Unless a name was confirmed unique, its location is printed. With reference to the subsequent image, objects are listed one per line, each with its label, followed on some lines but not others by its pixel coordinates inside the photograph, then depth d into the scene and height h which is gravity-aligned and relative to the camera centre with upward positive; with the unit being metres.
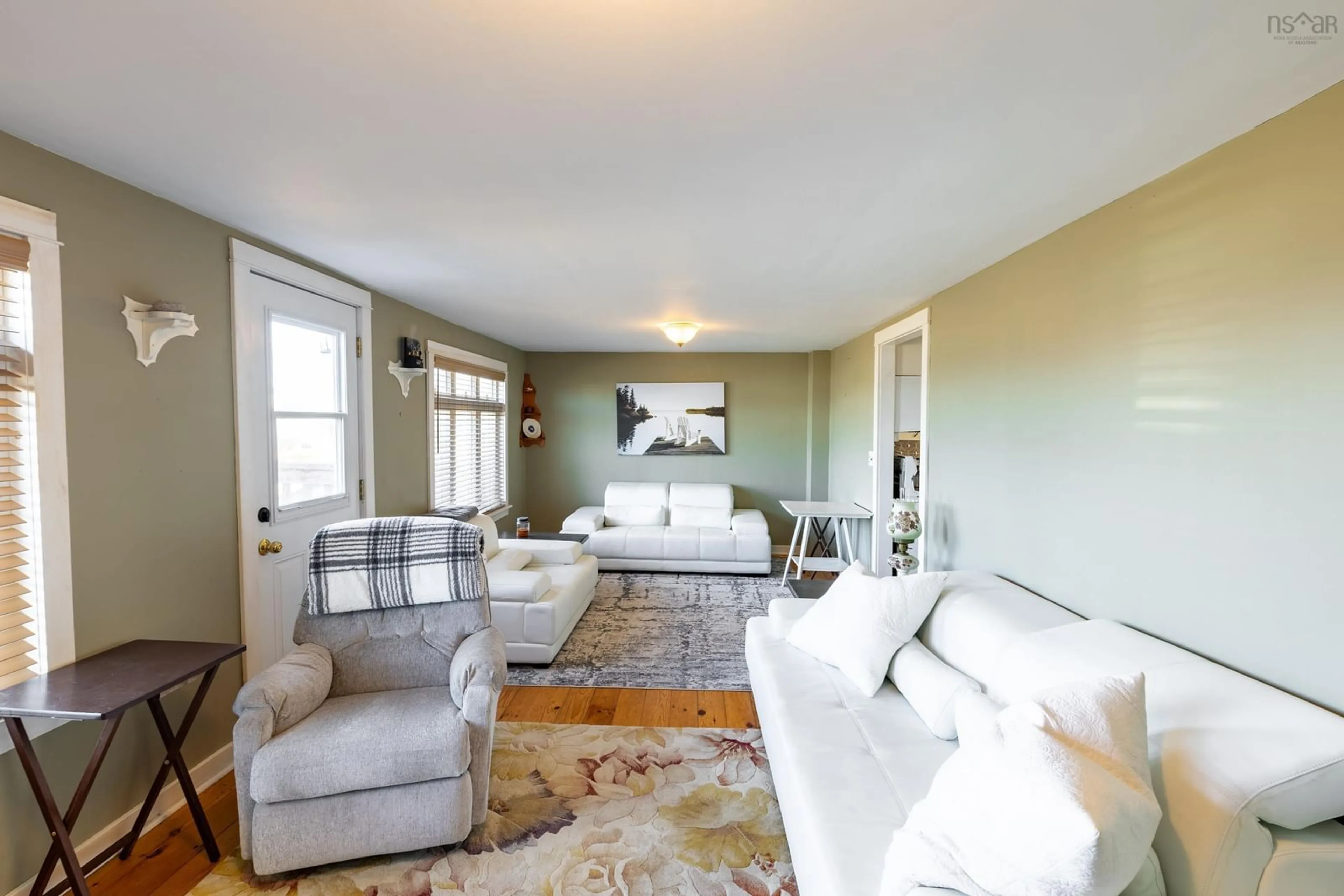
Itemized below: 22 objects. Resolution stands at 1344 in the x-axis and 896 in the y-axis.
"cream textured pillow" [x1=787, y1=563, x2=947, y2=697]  2.14 -0.78
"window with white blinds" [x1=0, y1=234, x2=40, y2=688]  1.57 -0.14
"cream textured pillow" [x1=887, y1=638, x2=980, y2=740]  1.81 -0.88
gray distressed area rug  3.21 -1.40
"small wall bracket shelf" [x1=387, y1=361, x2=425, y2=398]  3.53 +0.37
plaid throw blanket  2.20 -0.54
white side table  4.59 -0.85
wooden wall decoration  6.04 +0.10
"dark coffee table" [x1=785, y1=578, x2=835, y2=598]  4.18 -1.20
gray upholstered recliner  1.73 -1.06
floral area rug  1.76 -1.43
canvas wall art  6.26 +0.14
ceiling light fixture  4.27 +0.79
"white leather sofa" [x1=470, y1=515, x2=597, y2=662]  3.31 -1.05
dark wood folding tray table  1.47 -0.74
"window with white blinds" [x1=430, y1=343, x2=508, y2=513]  4.23 +0.00
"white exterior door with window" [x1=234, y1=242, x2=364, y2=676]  2.40 -0.03
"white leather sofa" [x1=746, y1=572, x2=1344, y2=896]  1.05 -0.77
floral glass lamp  3.29 -0.59
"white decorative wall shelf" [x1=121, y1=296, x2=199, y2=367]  1.92 +0.37
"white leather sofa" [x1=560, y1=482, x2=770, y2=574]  5.31 -0.99
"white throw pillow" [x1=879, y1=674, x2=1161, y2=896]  0.97 -0.71
